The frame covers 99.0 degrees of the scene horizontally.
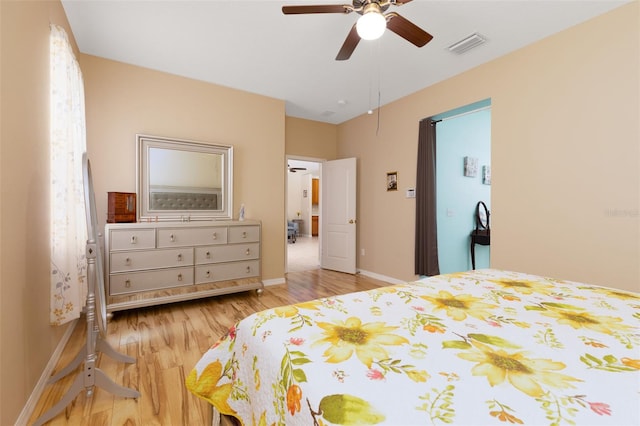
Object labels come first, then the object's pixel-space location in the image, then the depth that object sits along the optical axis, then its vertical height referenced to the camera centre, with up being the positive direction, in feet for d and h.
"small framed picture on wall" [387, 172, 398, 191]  13.85 +1.49
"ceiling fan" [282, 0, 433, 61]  5.66 +4.35
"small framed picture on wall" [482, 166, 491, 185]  14.69 +1.85
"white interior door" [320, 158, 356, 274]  15.89 -0.31
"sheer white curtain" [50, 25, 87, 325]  6.23 +0.41
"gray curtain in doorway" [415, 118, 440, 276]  11.99 +0.26
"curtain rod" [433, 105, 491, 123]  10.58 +3.99
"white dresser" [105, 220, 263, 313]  9.07 -1.85
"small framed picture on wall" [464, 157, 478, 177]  14.08 +2.26
